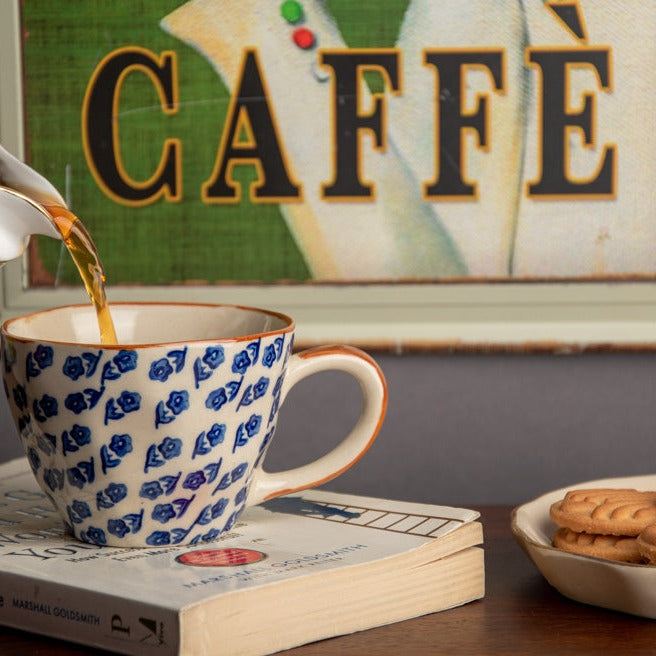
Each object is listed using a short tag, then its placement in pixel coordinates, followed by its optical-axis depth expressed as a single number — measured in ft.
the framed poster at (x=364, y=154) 3.71
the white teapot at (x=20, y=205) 3.18
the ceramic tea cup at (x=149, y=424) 3.02
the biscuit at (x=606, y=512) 3.10
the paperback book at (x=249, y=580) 2.92
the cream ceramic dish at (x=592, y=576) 3.03
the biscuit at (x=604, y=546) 3.09
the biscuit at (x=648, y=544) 3.03
